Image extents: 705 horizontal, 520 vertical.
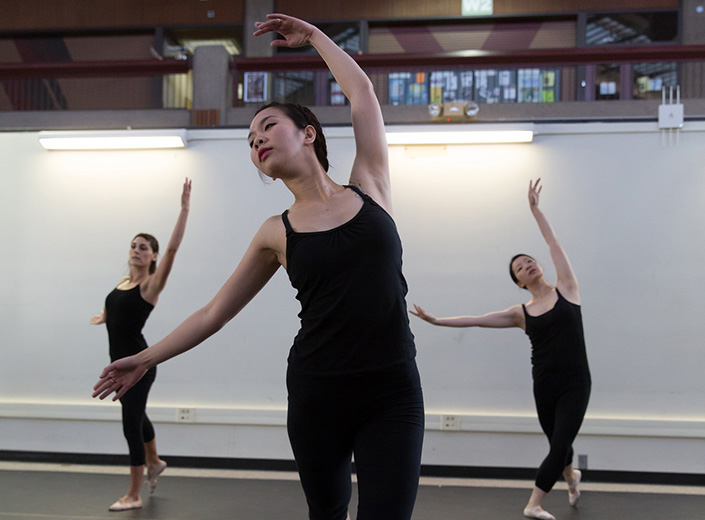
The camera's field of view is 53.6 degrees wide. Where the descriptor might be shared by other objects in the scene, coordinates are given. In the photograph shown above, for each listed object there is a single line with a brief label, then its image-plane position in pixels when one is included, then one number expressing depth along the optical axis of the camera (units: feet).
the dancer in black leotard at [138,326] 12.17
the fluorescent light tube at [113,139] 16.29
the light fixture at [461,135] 15.38
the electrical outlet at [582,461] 14.97
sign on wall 24.14
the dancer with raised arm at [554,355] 11.49
